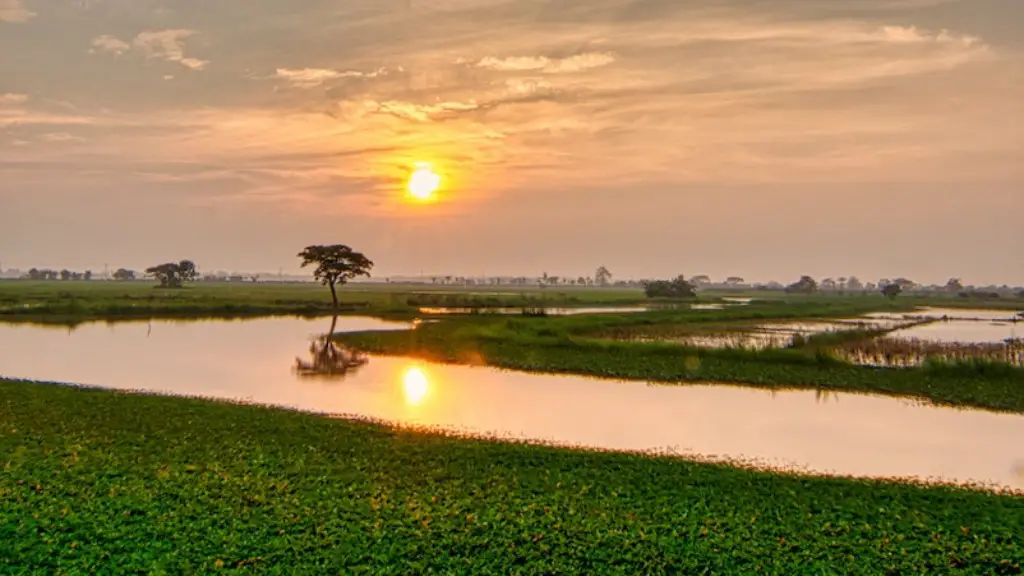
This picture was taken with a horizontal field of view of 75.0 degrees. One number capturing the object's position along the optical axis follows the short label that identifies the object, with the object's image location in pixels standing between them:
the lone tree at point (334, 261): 83.81
